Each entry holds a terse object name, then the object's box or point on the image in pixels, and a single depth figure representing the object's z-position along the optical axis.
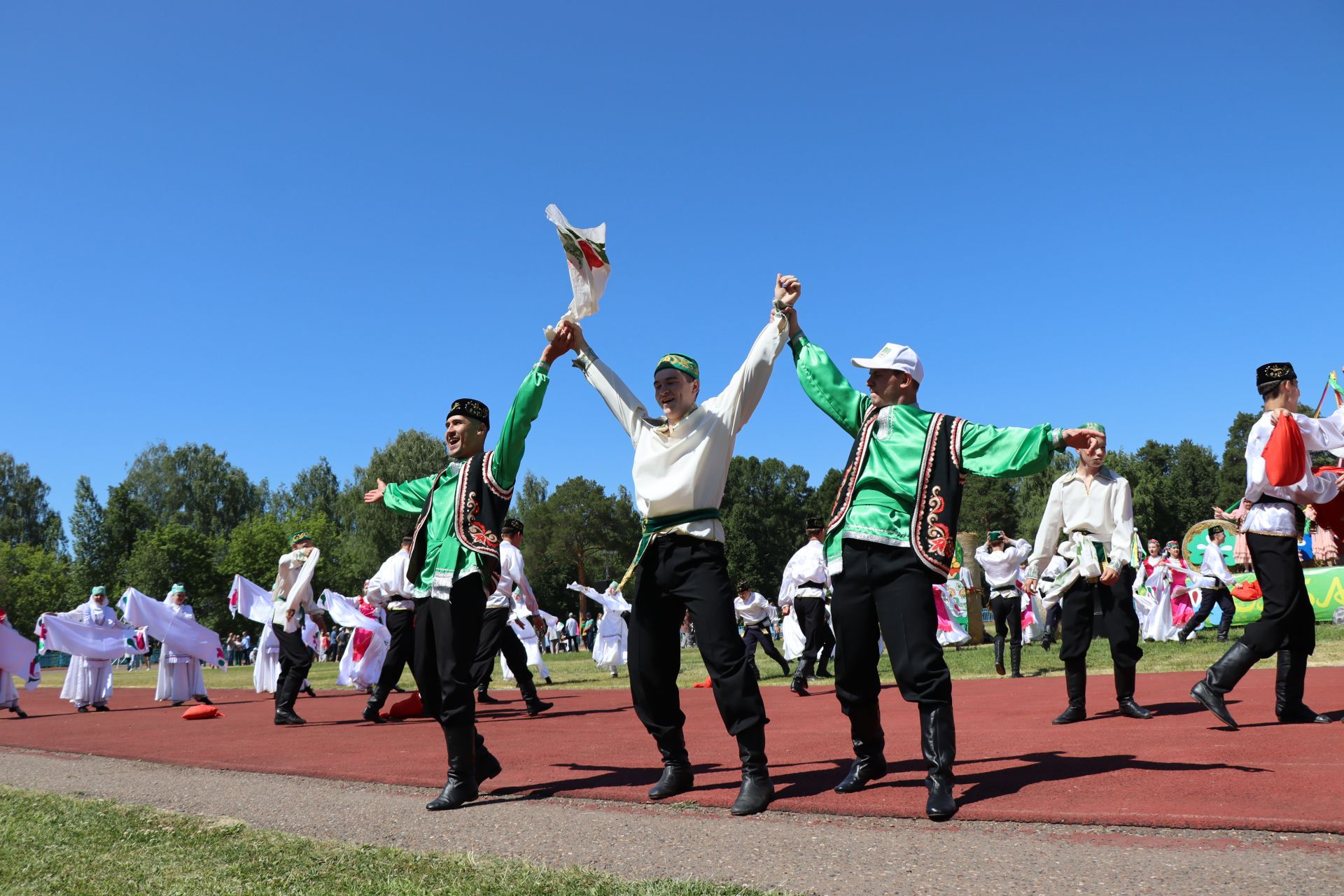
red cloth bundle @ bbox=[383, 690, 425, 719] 11.23
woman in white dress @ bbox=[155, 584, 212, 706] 17.33
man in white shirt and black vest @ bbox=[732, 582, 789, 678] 16.16
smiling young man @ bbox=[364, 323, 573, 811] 5.19
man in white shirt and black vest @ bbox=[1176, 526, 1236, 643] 17.36
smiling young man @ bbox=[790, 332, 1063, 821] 4.48
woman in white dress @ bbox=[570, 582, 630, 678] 19.58
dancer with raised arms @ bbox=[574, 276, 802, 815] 4.78
